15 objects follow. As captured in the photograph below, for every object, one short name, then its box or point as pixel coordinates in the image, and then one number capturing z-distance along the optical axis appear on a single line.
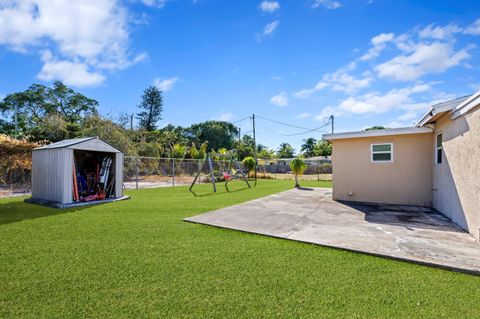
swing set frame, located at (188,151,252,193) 11.17
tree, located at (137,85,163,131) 35.59
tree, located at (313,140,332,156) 37.88
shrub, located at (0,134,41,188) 10.91
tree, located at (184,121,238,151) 43.53
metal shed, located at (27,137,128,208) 7.04
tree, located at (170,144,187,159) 21.89
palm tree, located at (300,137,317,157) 45.72
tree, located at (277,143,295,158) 45.06
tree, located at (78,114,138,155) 15.80
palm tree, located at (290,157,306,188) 13.80
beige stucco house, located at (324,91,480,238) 4.19
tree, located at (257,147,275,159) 35.31
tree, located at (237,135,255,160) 35.16
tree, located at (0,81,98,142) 27.14
